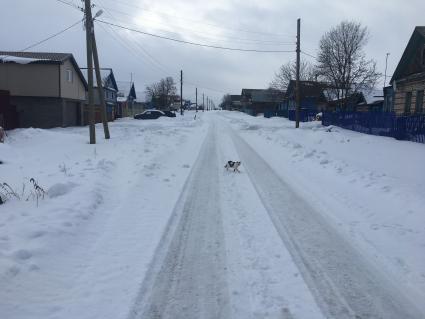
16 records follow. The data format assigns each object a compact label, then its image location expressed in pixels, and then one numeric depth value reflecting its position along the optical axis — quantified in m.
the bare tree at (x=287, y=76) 67.88
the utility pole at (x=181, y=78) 69.38
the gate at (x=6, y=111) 28.70
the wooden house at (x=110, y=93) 51.78
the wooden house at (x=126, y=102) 63.84
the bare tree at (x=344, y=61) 38.09
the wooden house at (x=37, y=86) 32.78
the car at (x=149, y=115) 58.44
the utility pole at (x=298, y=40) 33.07
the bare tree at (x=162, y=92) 88.50
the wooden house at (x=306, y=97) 59.44
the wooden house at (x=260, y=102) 93.41
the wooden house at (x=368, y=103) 45.67
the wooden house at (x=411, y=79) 26.42
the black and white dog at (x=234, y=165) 12.58
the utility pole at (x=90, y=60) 20.23
